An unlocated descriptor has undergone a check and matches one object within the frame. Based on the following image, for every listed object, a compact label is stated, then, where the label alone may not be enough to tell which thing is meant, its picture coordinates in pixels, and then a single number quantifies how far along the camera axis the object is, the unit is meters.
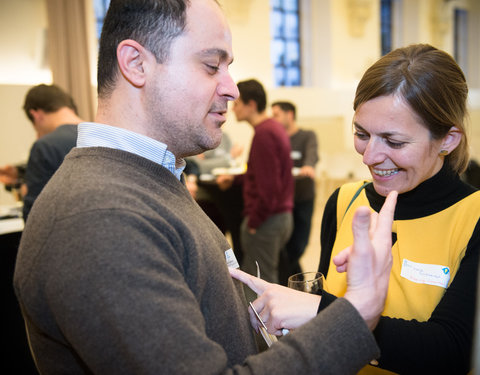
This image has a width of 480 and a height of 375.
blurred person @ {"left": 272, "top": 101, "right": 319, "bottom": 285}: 3.95
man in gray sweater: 0.65
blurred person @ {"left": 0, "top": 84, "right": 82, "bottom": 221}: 2.71
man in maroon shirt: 3.28
